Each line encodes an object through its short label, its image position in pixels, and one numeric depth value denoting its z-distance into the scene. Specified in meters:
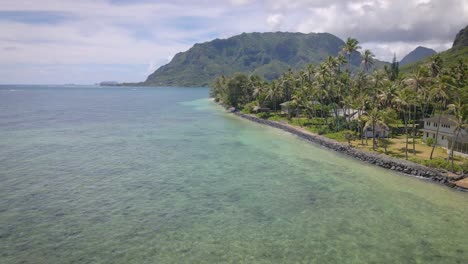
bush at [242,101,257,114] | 103.22
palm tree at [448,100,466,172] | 36.84
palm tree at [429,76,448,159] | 44.31
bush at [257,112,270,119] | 91.54
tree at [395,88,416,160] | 44.66
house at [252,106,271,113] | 98.69
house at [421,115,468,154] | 41.97
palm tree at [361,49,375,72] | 66.38
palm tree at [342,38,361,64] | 63.25
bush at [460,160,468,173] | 36.81
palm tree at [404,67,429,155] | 47.97
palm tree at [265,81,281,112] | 91.54
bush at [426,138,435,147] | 49.55
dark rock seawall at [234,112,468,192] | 35.91
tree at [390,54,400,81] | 115.12
